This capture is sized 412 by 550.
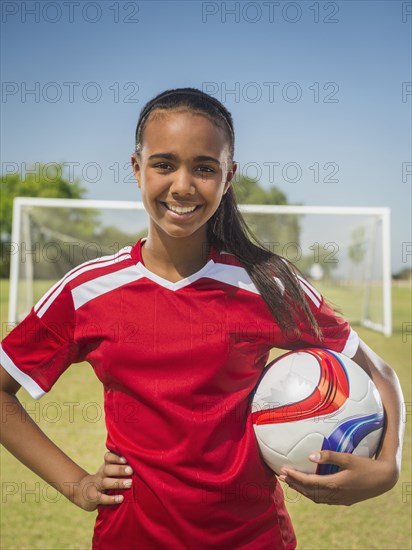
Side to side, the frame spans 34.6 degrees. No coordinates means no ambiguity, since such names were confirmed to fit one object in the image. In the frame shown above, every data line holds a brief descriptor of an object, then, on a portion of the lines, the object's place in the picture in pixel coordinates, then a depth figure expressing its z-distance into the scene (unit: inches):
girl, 62.5
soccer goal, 412.8
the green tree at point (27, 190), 1507.1
